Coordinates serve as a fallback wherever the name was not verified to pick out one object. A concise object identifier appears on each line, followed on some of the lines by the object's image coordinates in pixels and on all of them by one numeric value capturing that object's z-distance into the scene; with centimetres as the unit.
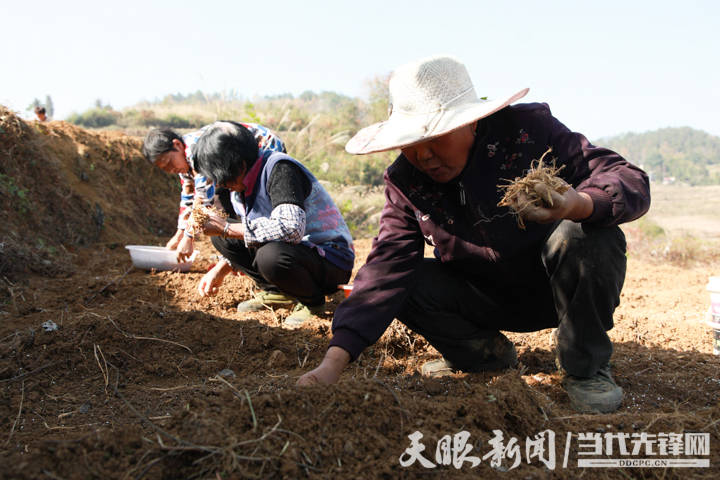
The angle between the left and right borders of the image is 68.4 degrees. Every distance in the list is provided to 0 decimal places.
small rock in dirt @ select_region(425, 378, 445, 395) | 171
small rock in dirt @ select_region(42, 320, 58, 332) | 241
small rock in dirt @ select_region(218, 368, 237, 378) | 227
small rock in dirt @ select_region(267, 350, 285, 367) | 242
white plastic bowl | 413
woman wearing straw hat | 167
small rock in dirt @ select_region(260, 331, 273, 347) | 260
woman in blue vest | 270
